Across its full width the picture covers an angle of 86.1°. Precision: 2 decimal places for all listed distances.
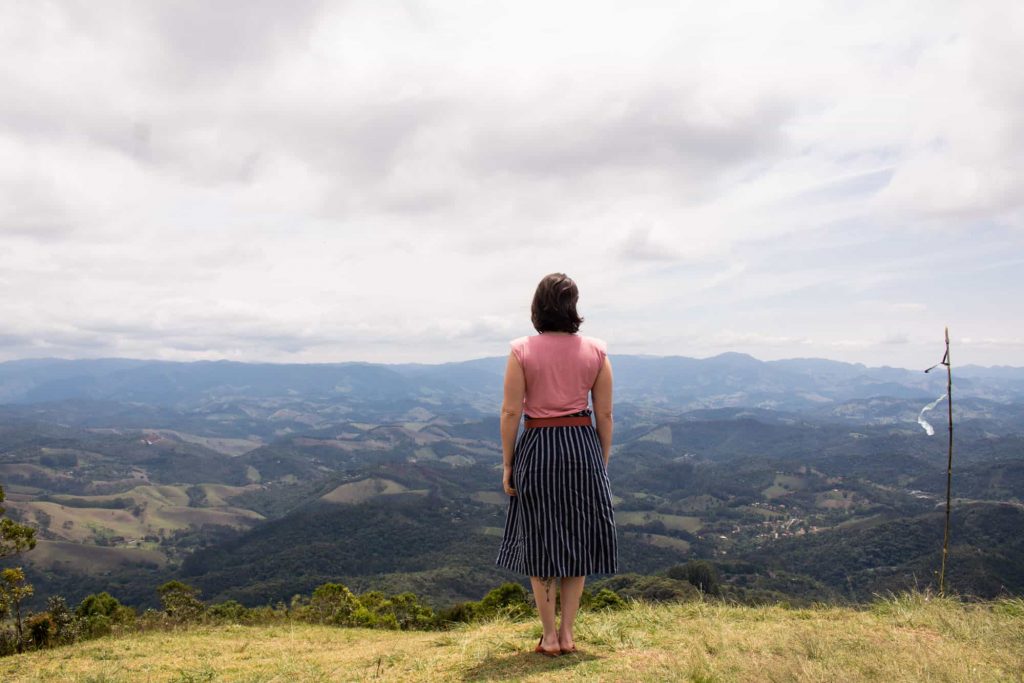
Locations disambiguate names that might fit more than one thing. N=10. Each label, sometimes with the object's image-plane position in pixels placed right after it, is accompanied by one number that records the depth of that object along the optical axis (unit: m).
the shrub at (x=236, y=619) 9.77
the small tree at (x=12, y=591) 8.10
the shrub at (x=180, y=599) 14.62
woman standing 4.22
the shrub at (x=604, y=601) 7.90
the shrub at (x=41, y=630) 7.08
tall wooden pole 5.54
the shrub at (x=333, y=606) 12.88
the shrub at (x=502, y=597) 17.37
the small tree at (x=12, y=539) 8.09
